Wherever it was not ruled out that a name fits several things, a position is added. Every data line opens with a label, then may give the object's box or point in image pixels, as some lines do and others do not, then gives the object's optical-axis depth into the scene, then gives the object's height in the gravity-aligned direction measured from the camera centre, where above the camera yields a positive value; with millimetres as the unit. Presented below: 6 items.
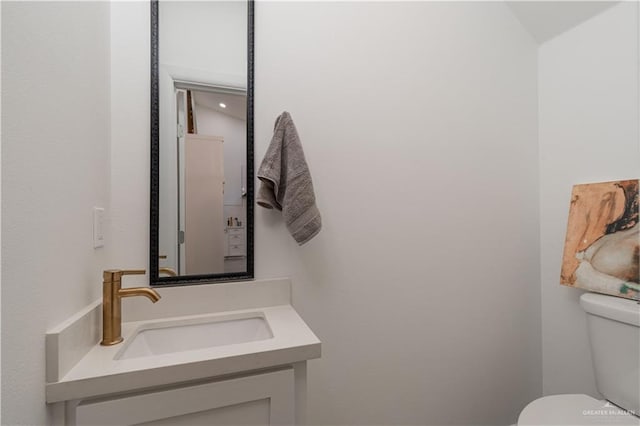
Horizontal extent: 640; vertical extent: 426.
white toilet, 1002 -642
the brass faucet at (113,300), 778 -246
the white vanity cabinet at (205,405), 600 -446
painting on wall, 1147 -123
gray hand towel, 1013 +117
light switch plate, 816 -34
